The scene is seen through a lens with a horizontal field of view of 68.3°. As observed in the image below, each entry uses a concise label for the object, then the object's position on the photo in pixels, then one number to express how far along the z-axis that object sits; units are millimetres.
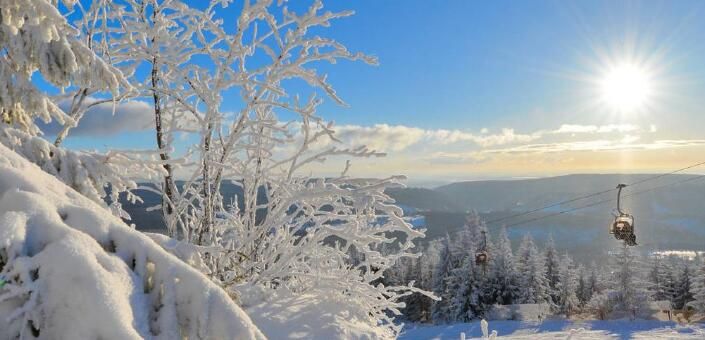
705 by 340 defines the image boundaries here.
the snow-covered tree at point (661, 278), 48156
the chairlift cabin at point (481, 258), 27531
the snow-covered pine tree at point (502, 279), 41438
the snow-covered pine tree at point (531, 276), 41938
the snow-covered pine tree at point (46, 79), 2334
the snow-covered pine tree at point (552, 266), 49812
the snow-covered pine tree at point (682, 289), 47406
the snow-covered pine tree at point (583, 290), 56844
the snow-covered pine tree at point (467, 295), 40906
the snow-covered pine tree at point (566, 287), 47469
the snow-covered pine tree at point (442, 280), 44000
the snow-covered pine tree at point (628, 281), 39125
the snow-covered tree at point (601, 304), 39969
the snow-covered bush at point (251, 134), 4574
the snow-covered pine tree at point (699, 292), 37688
